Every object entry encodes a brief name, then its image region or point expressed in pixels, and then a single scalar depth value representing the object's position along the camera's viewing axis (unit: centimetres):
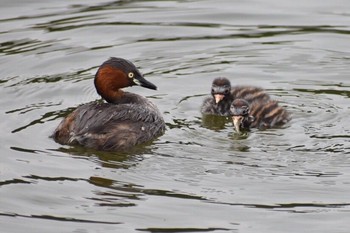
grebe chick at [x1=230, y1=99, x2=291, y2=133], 1084
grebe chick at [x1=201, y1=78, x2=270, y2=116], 1131
